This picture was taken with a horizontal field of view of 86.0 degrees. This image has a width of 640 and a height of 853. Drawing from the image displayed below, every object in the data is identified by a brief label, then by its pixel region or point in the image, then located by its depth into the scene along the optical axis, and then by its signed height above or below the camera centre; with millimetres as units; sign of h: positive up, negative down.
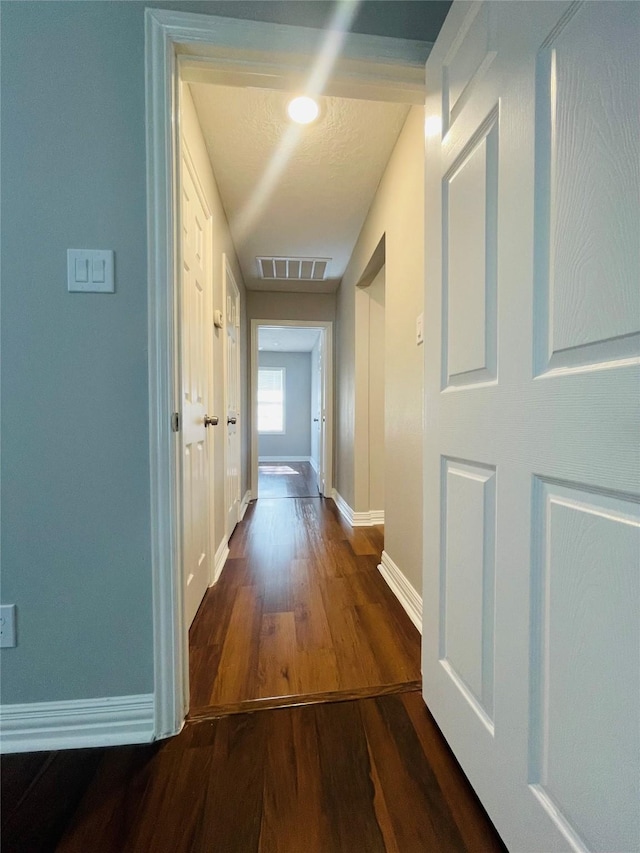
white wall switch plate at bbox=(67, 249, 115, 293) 920 +394
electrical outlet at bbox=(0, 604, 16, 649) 920 -561
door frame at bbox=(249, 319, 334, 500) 3760 +388
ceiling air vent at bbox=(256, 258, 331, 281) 3080 +1412
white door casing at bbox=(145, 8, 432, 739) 922 +569
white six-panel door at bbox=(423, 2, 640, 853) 470 +5
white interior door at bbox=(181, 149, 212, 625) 1382 +178
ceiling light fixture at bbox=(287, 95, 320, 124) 1436 +1330
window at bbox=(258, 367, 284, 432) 7316 +365
